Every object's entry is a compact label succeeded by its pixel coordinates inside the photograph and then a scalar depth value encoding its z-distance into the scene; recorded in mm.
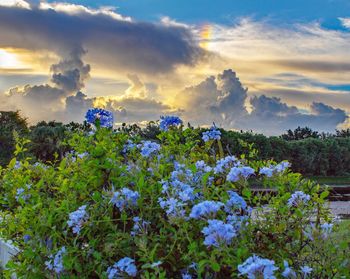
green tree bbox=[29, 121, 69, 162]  24703
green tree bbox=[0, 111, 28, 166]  20156
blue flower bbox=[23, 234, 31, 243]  3412
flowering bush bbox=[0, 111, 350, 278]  2674
